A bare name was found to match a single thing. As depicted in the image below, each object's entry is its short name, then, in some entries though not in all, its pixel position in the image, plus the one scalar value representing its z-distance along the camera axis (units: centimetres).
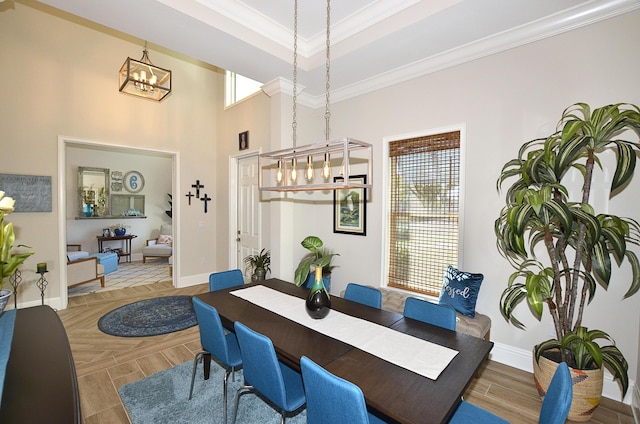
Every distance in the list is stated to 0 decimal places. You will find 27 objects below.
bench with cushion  249
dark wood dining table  115
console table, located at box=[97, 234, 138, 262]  690
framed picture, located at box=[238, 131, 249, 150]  463
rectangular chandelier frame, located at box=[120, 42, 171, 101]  331
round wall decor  741
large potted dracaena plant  185
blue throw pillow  264
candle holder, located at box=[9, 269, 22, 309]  357
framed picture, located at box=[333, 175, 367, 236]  370
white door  466
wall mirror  671
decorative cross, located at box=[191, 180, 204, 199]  525
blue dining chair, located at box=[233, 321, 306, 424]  151
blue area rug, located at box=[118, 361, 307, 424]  202
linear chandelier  180
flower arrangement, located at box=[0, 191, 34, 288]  131
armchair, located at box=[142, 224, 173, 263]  698
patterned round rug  338
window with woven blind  299
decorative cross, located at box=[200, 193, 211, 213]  536
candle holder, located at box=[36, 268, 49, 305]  364
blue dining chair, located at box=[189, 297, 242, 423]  188
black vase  191
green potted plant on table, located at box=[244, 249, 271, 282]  415
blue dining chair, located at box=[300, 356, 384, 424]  111
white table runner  144
